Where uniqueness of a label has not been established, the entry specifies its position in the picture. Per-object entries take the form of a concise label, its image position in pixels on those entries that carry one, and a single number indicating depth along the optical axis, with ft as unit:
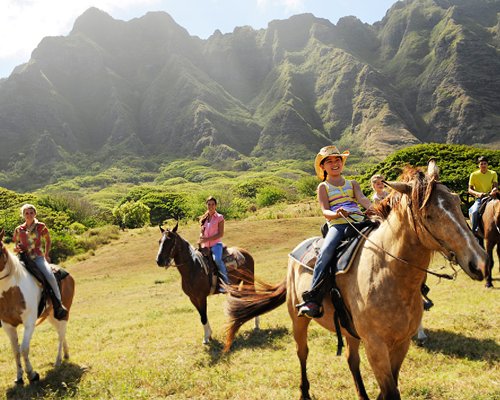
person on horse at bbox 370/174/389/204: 24.07
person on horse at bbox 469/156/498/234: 31.65
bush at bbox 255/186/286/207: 154.30
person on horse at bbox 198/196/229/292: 29.81
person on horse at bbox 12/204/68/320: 23.04
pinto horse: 21.17
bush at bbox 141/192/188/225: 167.58
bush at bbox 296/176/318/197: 180.59
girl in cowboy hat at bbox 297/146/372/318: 13.91
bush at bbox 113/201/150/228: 132.05
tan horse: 9.71
